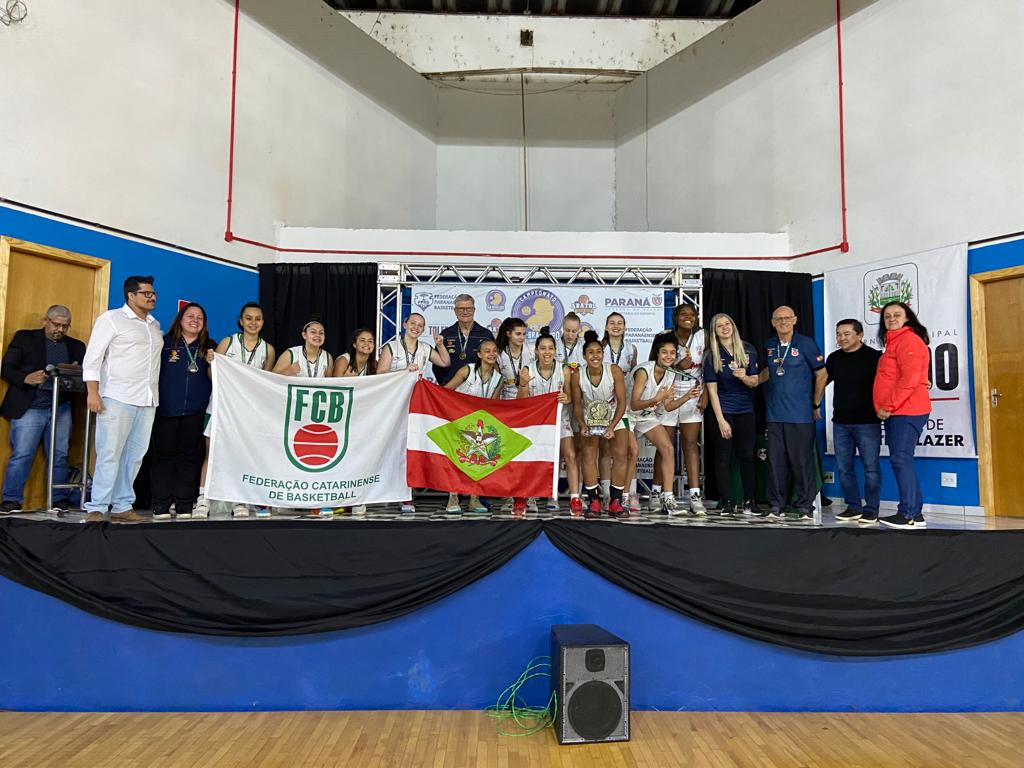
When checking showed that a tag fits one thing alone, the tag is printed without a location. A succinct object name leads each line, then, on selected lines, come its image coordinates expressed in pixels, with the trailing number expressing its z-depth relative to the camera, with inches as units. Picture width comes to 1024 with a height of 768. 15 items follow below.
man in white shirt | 151.2
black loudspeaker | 113.8
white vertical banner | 219.6
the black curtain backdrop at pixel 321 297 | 271.1
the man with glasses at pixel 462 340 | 203.8
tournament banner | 263.6
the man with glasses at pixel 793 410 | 173.5
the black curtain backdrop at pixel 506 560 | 132.0
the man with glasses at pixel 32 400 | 177.8
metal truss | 259.9
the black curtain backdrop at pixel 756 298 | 274.1
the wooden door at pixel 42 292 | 188.1
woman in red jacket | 156.2
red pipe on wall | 258.7
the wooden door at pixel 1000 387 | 208.1
